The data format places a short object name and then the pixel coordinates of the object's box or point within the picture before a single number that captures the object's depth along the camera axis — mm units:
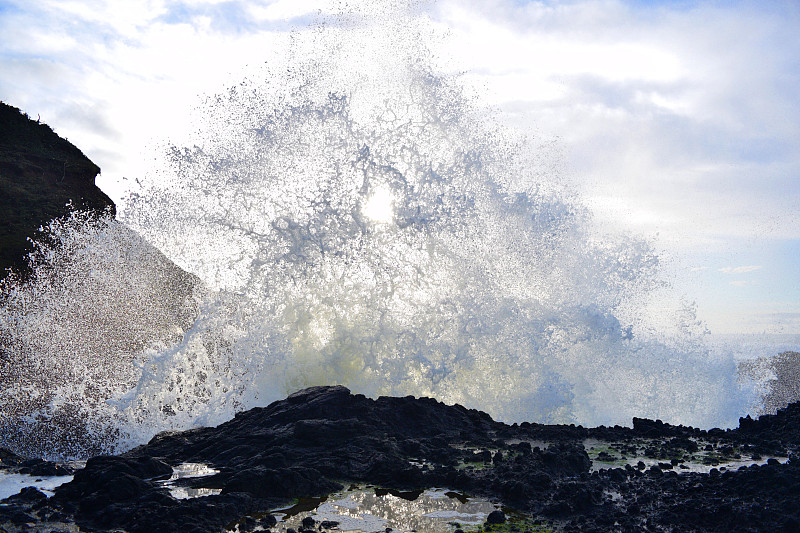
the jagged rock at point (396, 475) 6613
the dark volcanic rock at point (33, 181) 27766
